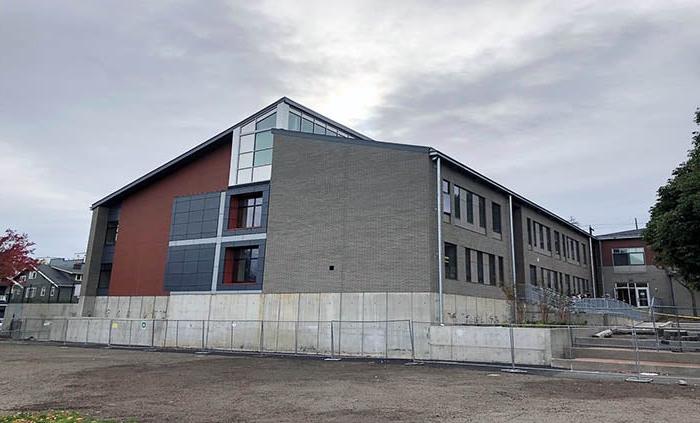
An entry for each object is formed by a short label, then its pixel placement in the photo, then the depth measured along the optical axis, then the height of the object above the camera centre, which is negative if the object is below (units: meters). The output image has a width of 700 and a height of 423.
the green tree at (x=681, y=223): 18.69 +4.21
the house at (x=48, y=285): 51.81 +3.42
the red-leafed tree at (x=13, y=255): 45.78 +5.12
